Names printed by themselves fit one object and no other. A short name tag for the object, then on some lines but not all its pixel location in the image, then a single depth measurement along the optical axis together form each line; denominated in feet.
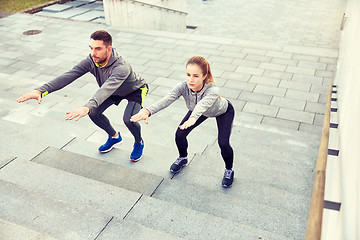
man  12.55
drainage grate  36.14
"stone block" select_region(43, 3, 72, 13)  45.03
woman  11.62
